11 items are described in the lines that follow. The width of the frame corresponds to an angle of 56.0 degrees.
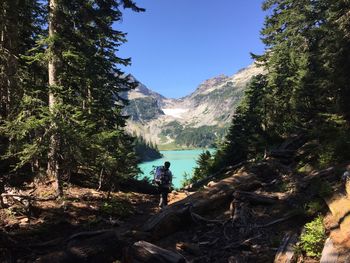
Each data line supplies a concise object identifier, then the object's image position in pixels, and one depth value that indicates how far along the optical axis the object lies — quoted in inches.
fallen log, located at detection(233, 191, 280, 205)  417.1
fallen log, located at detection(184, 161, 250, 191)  946.5
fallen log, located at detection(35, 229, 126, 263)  297.9
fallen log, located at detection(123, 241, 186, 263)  265.9
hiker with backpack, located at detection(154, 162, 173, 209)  547.2
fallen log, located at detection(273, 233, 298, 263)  265.7
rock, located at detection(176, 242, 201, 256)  329.4
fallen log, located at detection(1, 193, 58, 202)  418.9
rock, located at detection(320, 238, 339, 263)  234.8
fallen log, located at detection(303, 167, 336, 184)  425.4
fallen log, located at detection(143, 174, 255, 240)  384.8
